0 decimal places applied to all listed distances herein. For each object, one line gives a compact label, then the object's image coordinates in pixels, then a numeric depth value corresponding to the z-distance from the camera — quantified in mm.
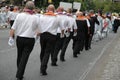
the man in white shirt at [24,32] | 11145
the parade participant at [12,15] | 24797
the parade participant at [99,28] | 28331
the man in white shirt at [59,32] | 14859
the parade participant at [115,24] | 46969
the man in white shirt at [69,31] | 16344
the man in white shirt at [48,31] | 12763
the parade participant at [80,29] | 18562
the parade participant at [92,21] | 23453
